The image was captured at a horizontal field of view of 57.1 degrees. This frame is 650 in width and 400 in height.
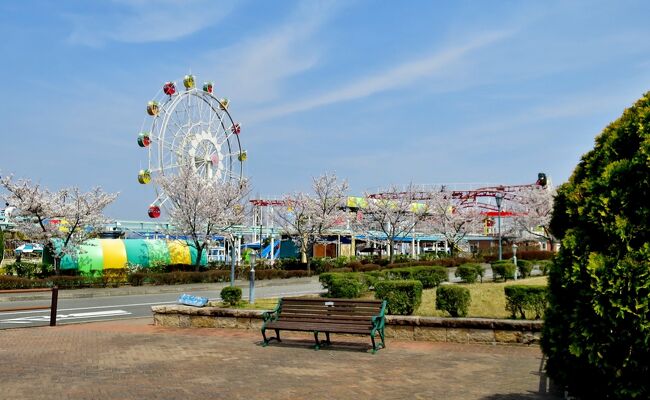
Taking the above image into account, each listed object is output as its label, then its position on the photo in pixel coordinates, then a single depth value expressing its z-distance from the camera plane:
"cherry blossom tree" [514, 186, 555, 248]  64.06
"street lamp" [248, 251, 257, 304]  15.75
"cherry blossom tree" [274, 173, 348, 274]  41.09
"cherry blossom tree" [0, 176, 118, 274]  29.62
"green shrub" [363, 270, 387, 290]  19.03
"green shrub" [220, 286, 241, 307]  13.86
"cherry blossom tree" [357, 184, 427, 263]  47.28
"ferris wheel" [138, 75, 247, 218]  44.16
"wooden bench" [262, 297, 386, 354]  9.80
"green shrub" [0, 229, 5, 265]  30.28
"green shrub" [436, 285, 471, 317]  11.29
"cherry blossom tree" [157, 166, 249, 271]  35.56
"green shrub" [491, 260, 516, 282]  23.95
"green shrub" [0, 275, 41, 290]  24.40
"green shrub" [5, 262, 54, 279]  28.20
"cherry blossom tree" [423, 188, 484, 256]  53.97
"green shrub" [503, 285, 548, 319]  10.74
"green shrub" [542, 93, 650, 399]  3.97
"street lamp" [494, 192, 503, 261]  30.78
